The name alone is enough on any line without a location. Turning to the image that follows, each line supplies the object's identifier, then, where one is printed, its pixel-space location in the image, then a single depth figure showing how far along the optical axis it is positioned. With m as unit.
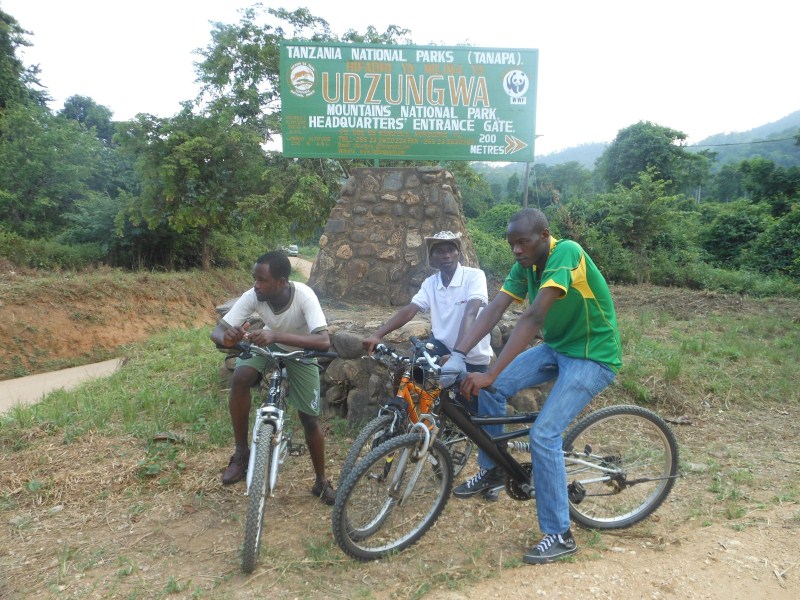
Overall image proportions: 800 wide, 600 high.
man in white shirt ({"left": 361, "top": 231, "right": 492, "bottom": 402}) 3.93
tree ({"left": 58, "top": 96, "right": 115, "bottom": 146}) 26.48
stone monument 7.00
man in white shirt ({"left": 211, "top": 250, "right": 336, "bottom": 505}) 3.38
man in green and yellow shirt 2.90
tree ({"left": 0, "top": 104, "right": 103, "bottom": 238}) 15.85
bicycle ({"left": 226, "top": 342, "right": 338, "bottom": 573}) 2.90
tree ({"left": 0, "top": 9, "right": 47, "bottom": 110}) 18.86
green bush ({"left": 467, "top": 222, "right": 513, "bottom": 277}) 10.75
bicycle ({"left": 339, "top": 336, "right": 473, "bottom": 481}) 3.04
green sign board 6.77
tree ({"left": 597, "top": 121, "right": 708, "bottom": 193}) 30.23
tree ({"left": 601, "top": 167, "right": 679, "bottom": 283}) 15.48
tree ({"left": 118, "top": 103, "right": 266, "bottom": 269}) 14.29
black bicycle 2.95
